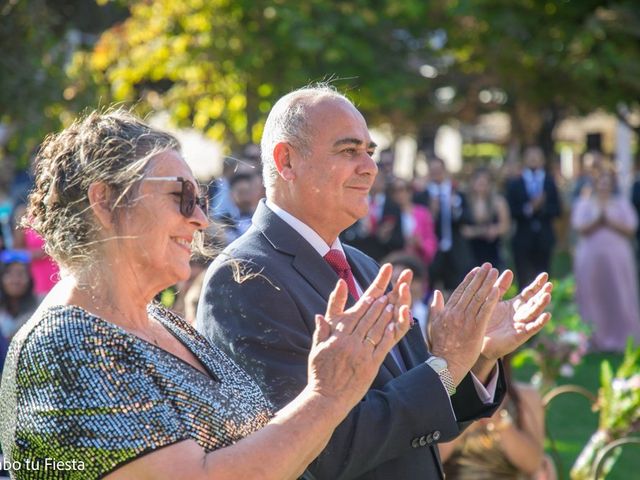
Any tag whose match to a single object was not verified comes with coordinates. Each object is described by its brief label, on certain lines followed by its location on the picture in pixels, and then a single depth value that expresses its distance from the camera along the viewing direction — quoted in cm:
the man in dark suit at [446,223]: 1373
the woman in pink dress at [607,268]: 1323
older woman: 225
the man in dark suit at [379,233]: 1240
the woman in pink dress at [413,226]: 1271
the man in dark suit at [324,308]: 303
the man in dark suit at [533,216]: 1567
